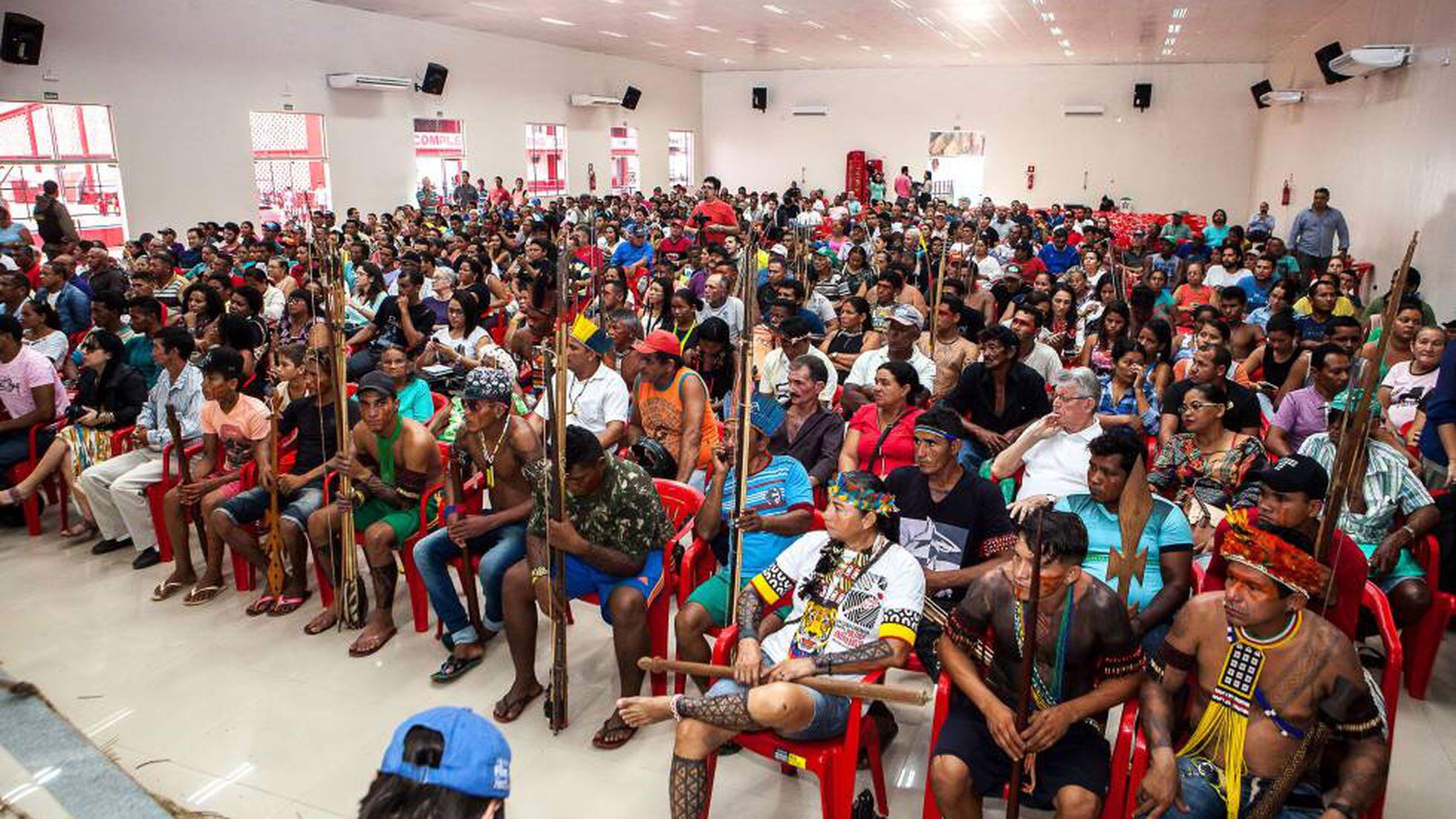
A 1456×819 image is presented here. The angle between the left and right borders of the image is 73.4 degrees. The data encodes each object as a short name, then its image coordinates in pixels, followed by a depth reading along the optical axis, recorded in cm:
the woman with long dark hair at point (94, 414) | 486
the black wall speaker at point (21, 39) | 1012
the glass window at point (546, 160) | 1911
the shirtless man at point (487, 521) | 356
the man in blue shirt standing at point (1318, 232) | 1018
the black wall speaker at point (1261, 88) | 1778
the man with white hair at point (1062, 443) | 356
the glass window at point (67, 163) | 1081
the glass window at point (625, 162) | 2178
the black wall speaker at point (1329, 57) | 1164
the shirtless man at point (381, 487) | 385
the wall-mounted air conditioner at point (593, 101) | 1967
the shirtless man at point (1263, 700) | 215
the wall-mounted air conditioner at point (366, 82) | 1430
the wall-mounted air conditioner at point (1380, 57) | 866
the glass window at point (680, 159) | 2455
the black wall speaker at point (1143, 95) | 2089
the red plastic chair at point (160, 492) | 459
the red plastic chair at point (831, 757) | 249
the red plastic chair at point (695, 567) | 342
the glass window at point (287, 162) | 1375
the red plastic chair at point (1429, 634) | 325
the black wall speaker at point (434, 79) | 1591
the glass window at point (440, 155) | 1642
